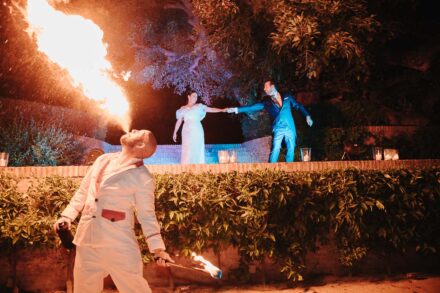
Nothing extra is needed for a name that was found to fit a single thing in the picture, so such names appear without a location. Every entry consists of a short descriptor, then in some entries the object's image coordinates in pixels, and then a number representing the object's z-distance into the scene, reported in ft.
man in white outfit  10.29
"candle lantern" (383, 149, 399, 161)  25.21
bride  30.37
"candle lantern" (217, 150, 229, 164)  22.80
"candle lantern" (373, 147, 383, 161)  25.32
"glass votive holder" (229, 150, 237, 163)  22.93
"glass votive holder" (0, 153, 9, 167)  18.67
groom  26.73
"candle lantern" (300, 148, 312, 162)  24.35
